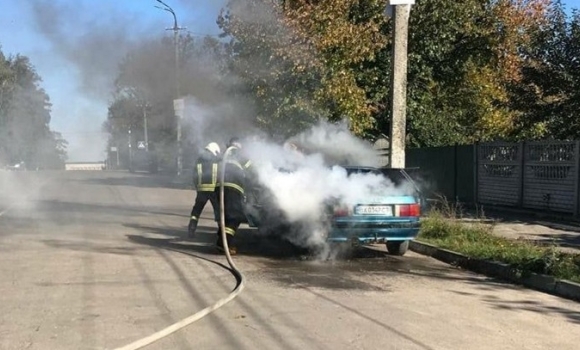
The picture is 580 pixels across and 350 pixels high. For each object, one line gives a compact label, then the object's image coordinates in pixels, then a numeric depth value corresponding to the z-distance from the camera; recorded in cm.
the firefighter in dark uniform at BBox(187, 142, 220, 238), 1055
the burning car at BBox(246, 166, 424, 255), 918
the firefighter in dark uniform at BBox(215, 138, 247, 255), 1009
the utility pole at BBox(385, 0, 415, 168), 1257
